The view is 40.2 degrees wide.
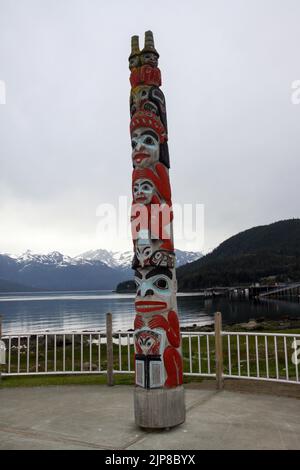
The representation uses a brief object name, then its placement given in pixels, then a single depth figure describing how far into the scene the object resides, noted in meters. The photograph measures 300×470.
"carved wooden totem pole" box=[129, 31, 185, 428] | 6.19
